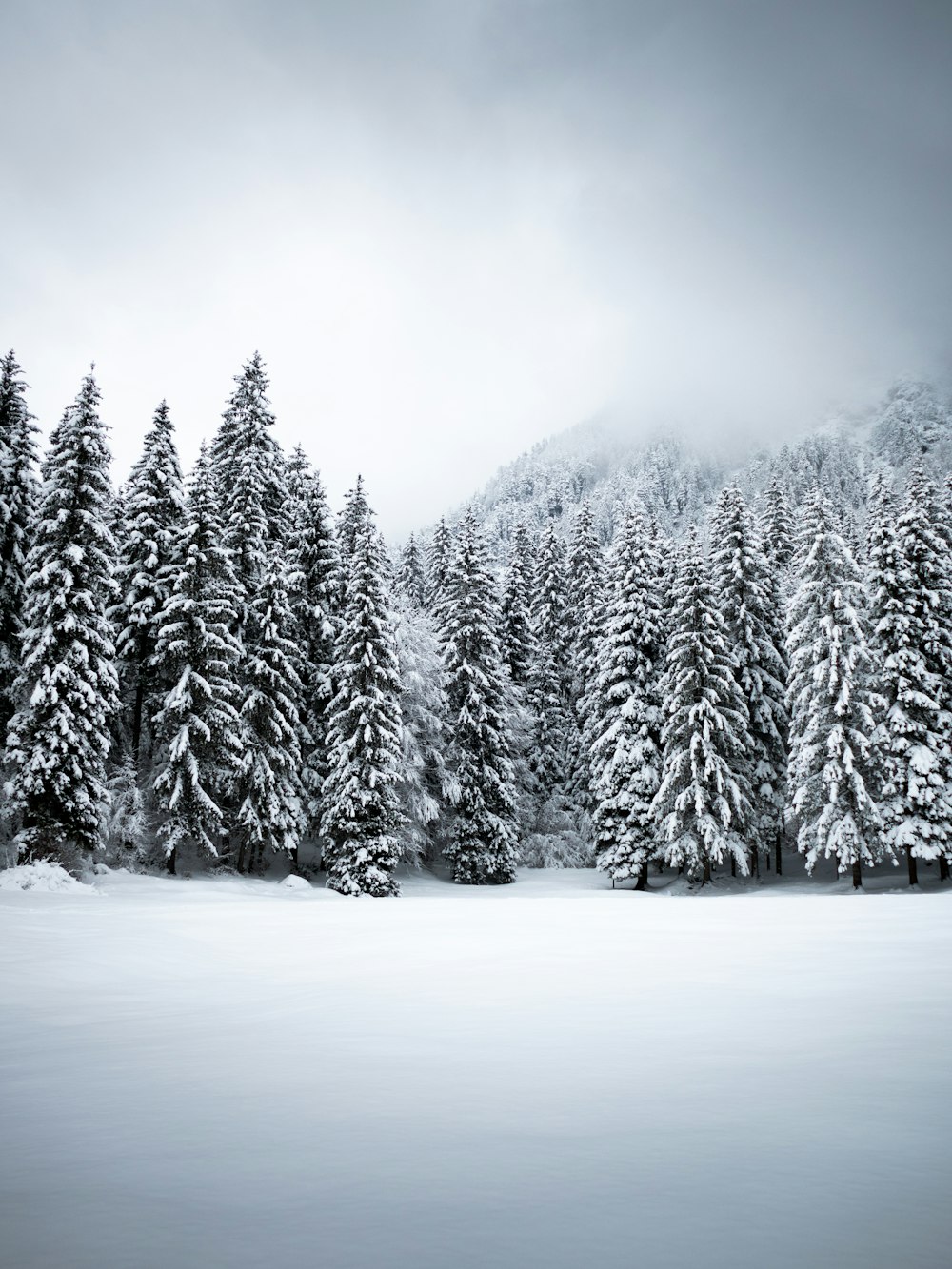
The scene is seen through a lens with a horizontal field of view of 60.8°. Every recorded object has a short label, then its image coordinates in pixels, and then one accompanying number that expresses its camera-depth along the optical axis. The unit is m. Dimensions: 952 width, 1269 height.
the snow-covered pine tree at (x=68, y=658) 24.80
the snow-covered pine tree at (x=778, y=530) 54.38
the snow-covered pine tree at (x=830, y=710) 31.50
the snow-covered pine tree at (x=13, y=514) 28.23
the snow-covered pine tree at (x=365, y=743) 30.44
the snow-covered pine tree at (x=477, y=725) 38.78
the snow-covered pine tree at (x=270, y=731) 31.45
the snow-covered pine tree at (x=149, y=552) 31.47
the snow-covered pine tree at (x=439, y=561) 51.47
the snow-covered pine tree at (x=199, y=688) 29.19
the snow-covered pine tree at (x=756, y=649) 37.53
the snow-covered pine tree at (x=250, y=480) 34.53
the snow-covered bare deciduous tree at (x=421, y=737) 35.22
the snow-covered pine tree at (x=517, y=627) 48.00
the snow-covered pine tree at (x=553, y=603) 49.09
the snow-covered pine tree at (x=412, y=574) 58.25
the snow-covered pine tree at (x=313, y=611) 34.69
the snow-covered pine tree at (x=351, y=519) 38.91
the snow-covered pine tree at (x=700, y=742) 33.62
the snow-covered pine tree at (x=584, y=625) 43.16
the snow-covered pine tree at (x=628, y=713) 36.66
